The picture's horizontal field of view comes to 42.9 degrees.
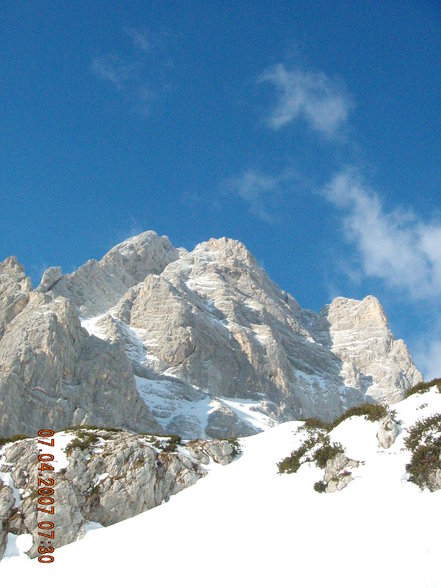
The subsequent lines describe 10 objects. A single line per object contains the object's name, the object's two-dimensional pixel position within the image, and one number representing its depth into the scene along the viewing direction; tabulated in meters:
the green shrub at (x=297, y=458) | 25.62
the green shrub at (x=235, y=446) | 31.25
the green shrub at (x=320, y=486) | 22.20
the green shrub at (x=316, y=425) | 31.75
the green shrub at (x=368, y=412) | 25.89
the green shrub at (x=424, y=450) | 18.97
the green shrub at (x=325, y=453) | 23.91
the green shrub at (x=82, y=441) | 27.70
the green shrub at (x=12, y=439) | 29.14
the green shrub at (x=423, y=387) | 26.20
